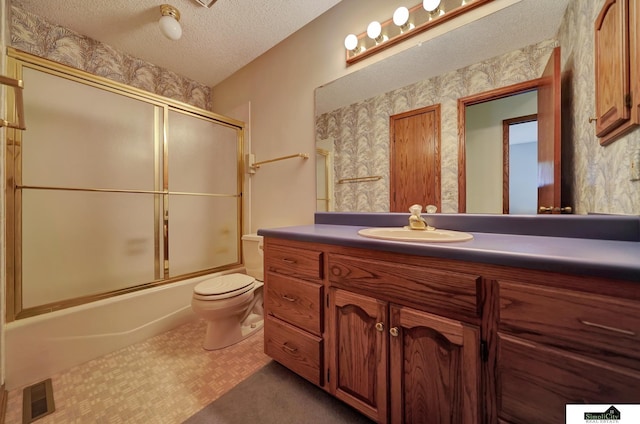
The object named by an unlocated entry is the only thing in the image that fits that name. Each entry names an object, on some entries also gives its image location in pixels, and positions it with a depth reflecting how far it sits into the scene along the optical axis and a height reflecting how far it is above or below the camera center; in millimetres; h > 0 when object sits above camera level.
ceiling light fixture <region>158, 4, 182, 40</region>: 1502 +1296
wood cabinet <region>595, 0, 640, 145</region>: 631 +436
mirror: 979 +660
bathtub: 1171 -735
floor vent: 979 -890
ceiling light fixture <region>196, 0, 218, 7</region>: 1466 +1399
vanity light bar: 1160 +1071
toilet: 1400 -621
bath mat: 965 -901
